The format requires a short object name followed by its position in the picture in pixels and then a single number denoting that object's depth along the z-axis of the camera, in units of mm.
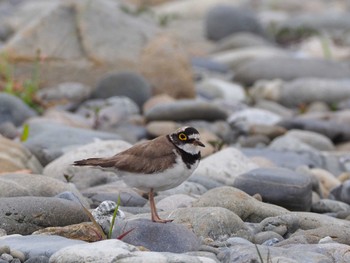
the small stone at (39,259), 10695
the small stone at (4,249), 10844
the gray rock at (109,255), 10219
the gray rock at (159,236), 11656
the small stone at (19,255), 10844
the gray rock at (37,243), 10836
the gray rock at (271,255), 10961
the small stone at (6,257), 10718
